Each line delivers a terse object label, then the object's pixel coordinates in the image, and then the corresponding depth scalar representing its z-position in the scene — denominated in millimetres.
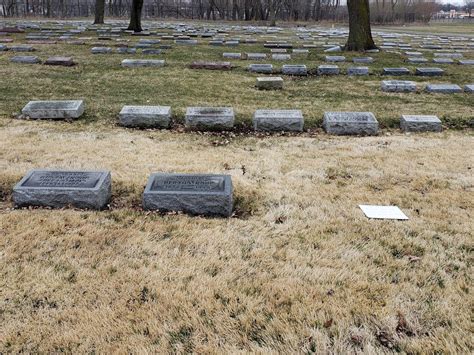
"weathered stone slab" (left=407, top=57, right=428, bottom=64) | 13753
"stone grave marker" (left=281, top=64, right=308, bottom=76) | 11625
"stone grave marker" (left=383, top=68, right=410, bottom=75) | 11844
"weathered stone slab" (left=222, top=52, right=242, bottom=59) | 14062
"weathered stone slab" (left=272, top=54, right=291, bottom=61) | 14055
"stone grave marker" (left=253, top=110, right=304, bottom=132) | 7133
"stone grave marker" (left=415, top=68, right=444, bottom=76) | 11766
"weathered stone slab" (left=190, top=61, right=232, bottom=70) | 12062
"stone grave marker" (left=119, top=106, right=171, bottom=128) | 7188
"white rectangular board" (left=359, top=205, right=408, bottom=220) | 4273
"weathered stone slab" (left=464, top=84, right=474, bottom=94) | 9914
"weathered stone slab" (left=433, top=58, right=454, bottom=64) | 13913
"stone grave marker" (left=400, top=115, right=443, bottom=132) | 7312
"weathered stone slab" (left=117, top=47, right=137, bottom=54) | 14422
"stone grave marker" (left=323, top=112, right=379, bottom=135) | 7113
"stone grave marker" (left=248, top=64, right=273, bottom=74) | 11852
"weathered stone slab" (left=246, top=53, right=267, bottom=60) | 14091
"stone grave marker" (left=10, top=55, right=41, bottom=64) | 12133
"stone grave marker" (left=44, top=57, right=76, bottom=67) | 11930
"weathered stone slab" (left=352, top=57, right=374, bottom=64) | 13211
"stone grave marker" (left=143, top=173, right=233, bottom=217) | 4219
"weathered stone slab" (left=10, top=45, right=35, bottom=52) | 14133
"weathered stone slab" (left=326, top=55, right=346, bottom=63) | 13447
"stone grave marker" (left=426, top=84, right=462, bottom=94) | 9898
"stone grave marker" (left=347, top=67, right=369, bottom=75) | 11789
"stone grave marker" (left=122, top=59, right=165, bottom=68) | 12008
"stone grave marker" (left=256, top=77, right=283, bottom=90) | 10000
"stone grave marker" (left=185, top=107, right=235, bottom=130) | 7184
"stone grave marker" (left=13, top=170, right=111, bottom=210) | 4270
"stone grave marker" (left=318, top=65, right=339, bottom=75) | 11734
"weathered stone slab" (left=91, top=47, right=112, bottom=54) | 14288
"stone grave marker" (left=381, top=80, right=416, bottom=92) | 9953
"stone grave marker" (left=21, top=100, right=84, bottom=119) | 7379
